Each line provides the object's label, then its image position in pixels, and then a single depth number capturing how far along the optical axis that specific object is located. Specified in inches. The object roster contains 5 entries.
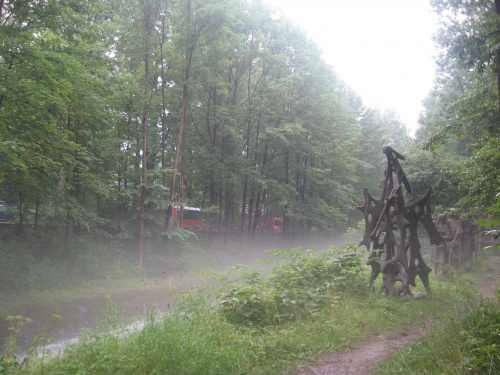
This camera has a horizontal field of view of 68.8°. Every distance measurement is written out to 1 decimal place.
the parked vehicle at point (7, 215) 531.8
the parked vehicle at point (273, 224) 1058.1
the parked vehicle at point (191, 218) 973.3
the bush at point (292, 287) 248.5
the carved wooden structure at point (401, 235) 342.6
